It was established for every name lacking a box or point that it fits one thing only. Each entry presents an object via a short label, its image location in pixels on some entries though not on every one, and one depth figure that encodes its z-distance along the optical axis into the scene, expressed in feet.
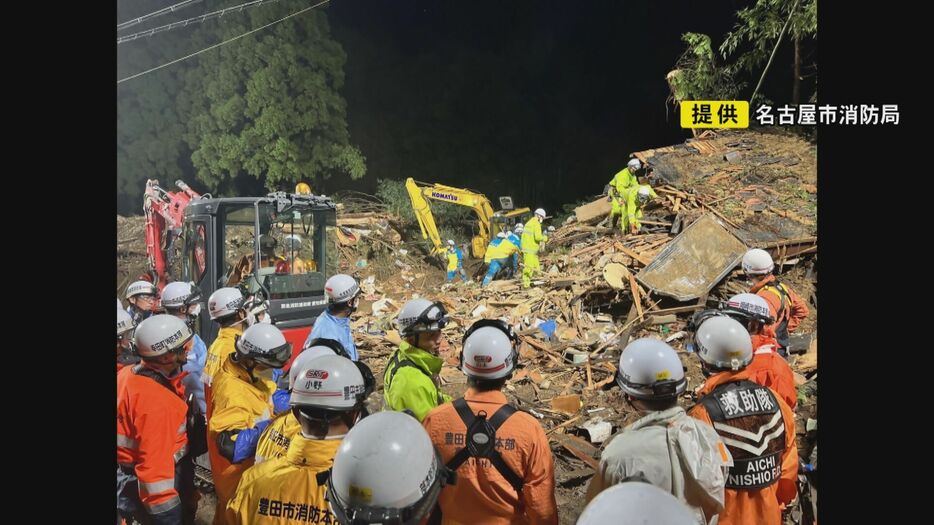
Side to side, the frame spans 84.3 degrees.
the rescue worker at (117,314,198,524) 7.93
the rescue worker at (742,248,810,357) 14.60
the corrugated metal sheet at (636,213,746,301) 24.27
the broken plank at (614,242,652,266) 27.45
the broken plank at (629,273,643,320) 24.49
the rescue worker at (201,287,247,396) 11.21
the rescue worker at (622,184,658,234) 32.30
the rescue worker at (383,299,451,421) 8.59
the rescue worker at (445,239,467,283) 43.62
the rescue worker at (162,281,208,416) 12.02
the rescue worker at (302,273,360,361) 13.16
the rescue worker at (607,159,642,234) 33.37
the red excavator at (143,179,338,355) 18.33
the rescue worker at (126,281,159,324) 15.80
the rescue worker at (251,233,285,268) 19.05
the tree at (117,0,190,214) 37.27
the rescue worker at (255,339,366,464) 6.76
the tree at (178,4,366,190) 42.39
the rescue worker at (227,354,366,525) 5.59
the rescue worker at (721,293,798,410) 9.96
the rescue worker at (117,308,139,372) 12.03
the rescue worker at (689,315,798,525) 7.43
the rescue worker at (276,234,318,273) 20.83
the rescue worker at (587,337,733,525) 5.97
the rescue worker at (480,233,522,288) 36.96
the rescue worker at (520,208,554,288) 32.96
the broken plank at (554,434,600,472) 15.20
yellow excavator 42.91
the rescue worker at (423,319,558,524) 6.72
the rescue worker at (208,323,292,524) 8.20
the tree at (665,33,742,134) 36.01
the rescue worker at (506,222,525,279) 37.17
